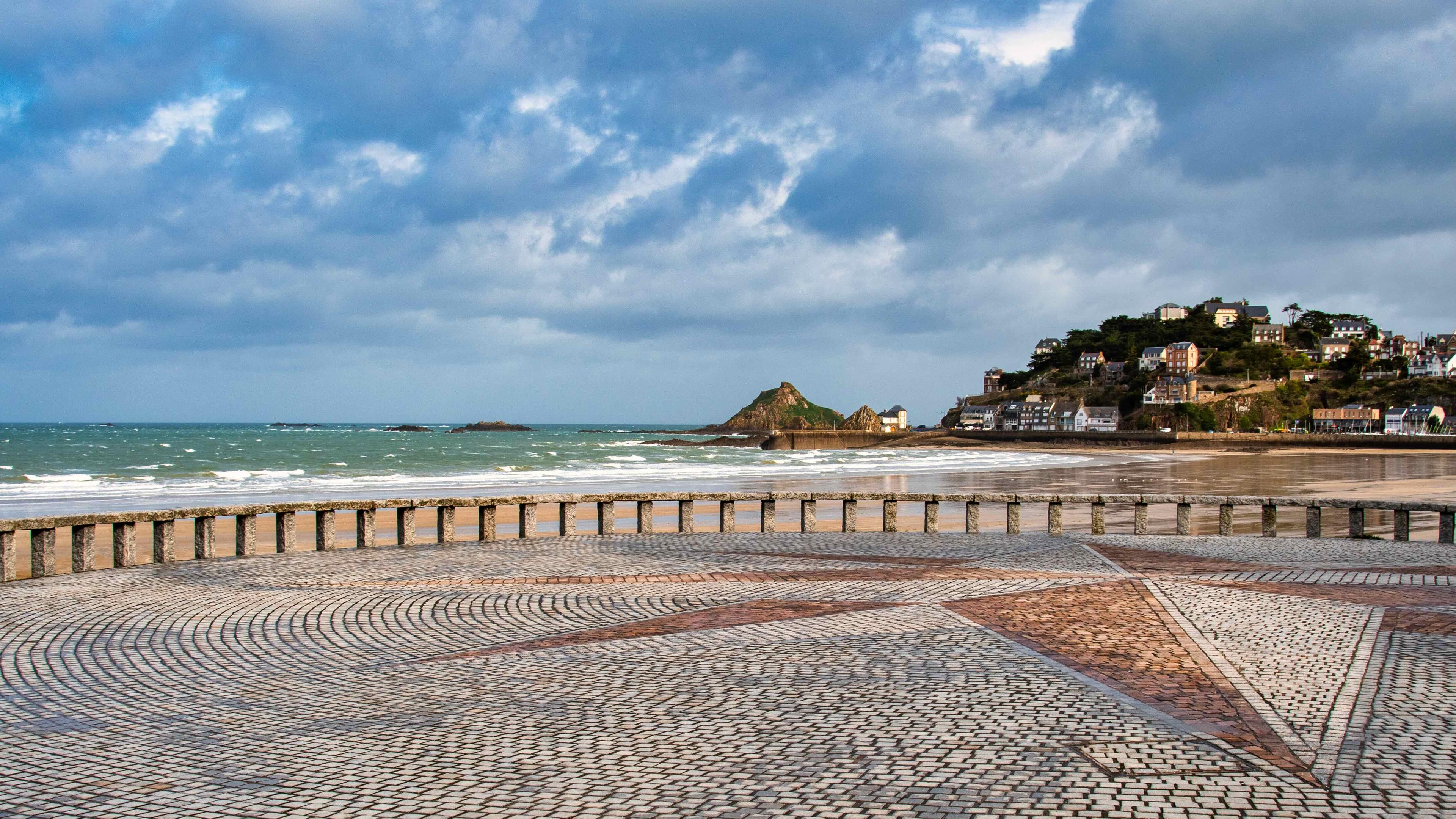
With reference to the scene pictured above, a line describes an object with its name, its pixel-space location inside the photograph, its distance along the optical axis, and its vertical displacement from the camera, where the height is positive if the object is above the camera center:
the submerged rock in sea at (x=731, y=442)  126.99 -2.84
